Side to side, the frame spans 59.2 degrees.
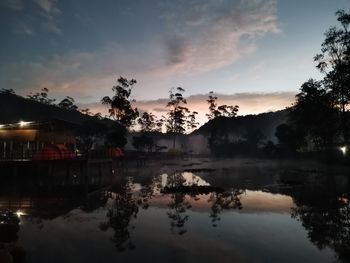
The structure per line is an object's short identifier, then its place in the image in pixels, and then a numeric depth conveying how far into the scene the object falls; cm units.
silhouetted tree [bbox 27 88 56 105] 11492
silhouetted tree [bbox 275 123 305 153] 7020
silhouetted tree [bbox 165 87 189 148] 9626
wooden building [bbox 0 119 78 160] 3428
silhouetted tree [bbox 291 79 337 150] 5266
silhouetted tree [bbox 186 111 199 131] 10975
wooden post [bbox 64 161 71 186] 3433
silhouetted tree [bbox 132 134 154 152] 8556
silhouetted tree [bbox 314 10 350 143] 4394
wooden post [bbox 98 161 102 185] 3601
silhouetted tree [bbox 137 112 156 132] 11250
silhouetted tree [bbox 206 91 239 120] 10269
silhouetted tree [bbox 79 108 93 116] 11082
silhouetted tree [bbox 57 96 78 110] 11436
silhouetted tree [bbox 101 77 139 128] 6800
